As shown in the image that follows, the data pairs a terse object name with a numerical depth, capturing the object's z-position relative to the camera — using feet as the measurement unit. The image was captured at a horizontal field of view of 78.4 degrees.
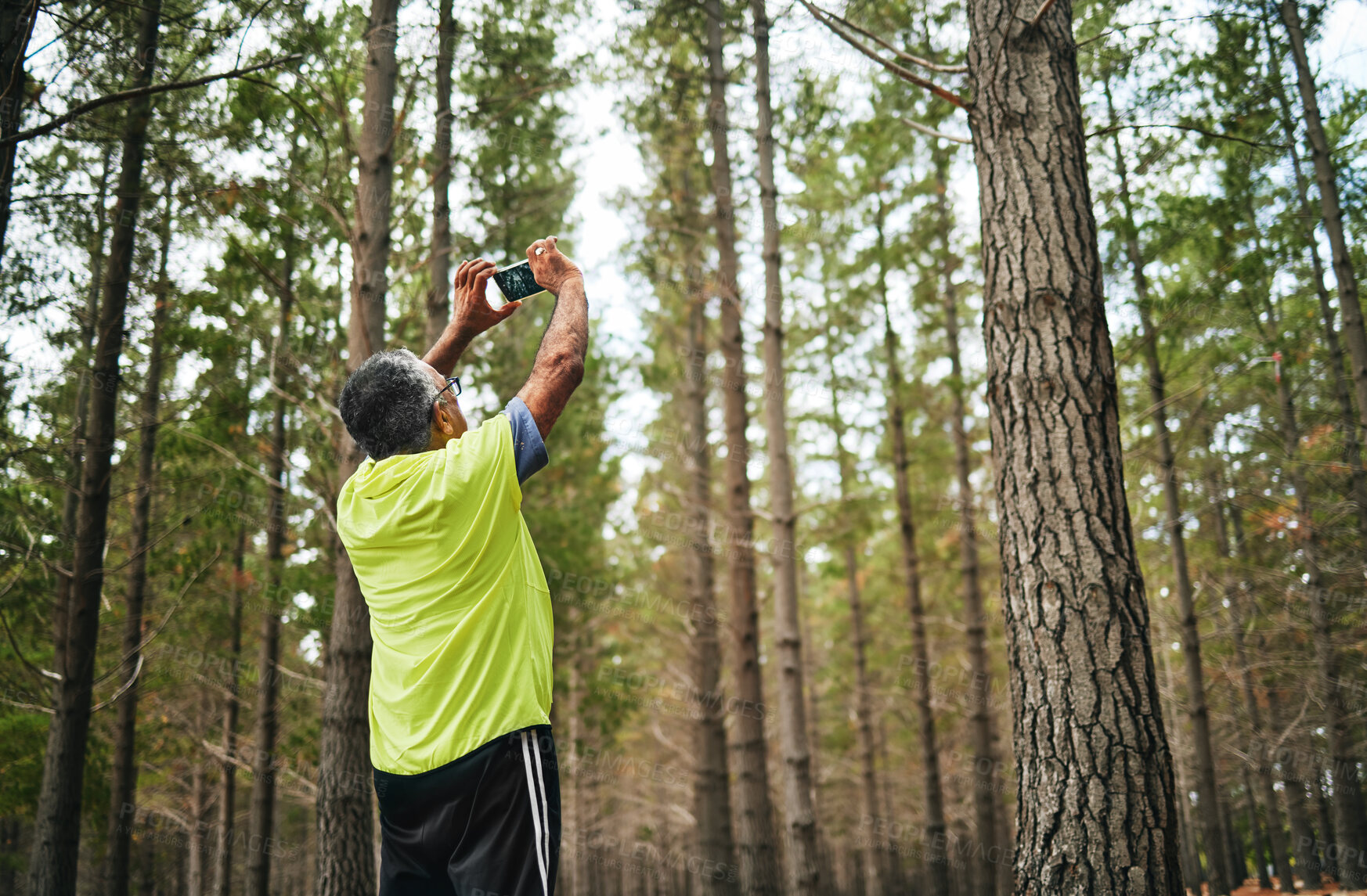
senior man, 6.53
